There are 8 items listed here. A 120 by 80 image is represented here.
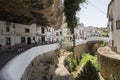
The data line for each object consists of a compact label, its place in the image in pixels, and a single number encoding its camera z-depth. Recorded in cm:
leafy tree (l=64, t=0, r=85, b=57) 878
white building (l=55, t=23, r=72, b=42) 2697
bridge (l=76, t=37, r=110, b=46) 1851
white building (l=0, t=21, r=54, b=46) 1034
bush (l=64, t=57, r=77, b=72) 967
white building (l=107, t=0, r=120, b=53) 1101
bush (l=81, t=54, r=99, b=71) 1109
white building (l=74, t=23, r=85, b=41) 3271
